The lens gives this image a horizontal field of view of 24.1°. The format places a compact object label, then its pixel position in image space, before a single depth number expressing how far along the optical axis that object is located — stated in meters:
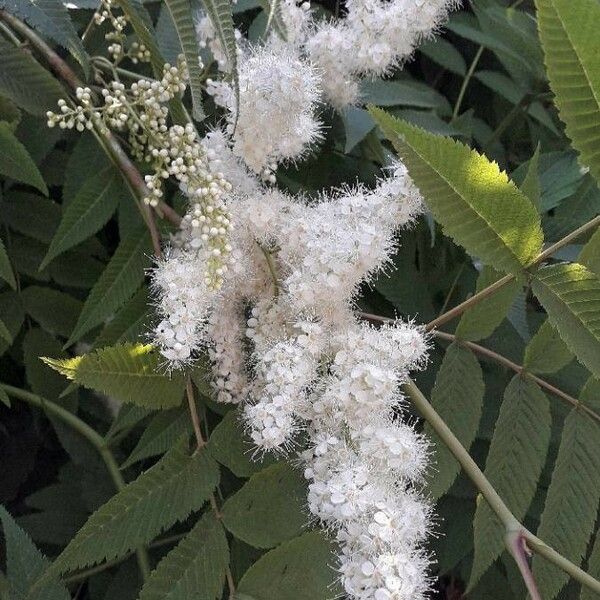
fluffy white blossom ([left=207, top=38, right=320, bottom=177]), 0.47
